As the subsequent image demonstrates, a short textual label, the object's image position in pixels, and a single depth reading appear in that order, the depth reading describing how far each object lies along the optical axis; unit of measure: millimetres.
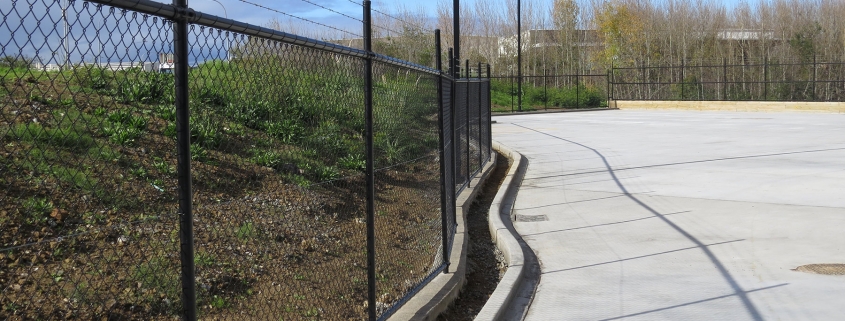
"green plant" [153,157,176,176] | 5893
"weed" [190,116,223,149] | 4491
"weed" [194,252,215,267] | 5452
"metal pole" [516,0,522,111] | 43322
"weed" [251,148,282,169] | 6015
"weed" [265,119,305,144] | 5231
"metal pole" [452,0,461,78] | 12148
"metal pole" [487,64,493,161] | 16828
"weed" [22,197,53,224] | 5133
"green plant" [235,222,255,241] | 5859
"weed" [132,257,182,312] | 4883
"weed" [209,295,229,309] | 5090
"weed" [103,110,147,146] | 5030
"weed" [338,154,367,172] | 8539
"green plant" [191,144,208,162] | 6049
